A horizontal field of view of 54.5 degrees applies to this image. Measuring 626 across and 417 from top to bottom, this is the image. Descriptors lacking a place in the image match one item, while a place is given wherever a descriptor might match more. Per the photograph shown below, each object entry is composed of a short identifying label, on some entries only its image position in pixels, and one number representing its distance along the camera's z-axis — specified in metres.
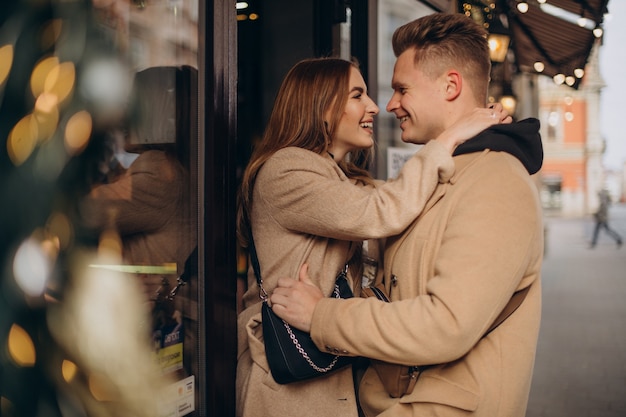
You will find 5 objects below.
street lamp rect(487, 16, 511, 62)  6.77
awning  7.04
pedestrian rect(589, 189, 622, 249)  20.05
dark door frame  2.14
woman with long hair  1.92
